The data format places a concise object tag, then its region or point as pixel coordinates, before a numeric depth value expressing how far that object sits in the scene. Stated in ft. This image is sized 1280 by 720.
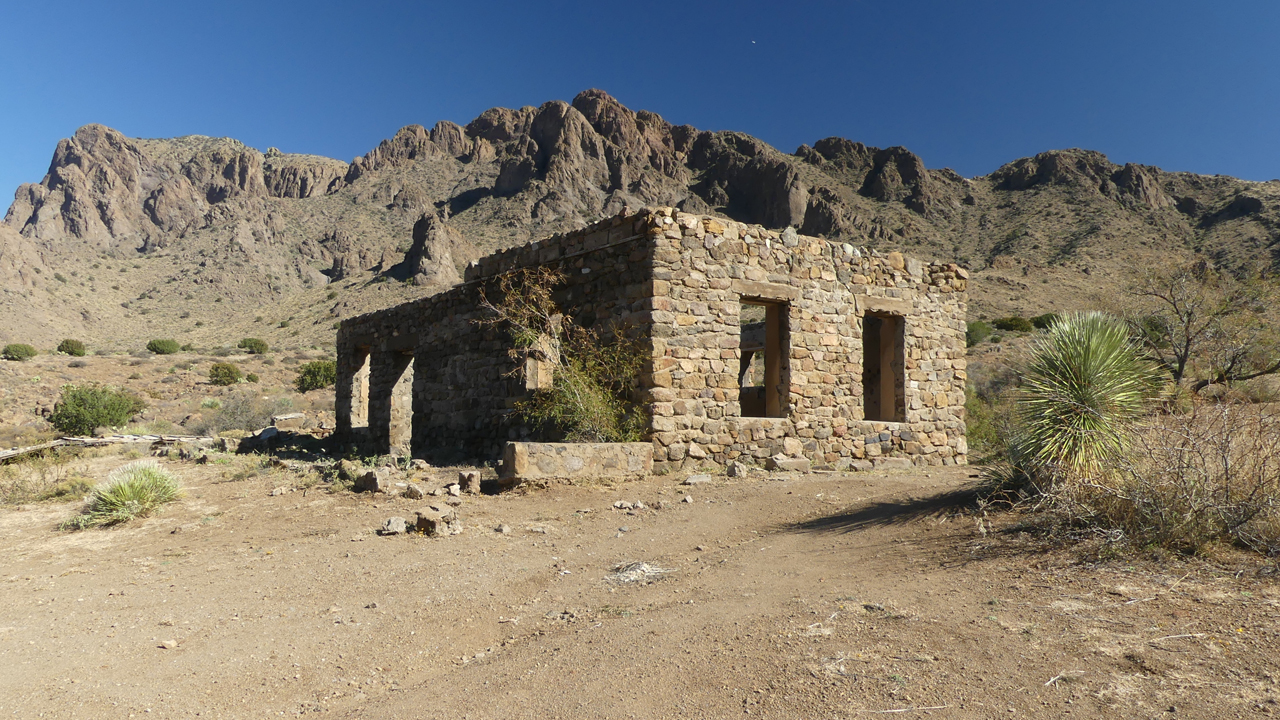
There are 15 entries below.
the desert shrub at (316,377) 88.22
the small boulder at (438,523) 20.01
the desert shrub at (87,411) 55.52
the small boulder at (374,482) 25.77
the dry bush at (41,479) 29.99
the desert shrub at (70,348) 114.73
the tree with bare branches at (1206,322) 46.39
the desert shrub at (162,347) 123.54
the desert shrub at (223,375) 94.12
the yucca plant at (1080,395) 17.24
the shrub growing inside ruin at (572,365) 27.37
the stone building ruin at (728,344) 27.66
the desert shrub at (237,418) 62.64
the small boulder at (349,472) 27.78
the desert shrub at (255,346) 122.24
